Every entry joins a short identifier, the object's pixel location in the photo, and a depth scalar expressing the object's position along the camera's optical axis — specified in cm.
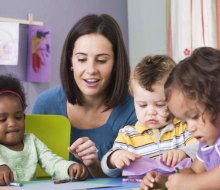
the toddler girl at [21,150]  174
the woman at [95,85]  198
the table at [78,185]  156
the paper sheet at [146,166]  166
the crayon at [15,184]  161
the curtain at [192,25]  294
